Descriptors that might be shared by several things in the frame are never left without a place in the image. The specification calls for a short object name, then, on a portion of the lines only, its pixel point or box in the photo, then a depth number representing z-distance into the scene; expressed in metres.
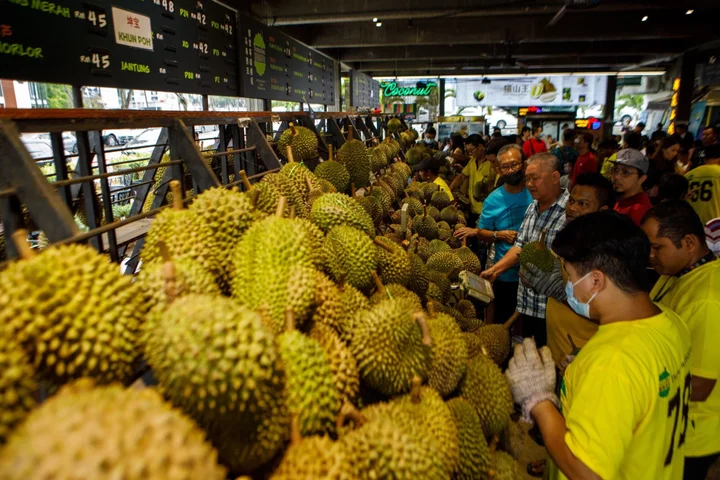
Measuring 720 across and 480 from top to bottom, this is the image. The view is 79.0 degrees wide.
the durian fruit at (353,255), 1.98
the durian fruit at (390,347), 1.52
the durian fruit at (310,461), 1.12
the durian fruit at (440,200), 6.27
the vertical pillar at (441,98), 25.02
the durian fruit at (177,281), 1.25
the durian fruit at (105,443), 0.67
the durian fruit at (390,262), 2.30
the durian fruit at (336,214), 2.26
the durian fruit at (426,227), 5.05
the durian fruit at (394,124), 8.16
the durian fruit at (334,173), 3.34
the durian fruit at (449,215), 5.90
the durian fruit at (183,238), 1.47
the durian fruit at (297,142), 3.25
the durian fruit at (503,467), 1.73
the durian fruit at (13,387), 0.82
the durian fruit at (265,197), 1.99
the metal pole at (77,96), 4.03
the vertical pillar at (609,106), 23.88
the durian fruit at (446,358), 1.76
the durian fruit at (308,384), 1.24
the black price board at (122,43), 3.26
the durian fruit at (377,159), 4.98
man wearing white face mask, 1.65
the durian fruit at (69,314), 0.94
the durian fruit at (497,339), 2.99
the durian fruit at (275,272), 1.43
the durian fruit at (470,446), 1.56
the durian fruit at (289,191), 2.36
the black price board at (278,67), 6.98
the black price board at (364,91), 15.18
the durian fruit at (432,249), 4.55
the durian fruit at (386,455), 1.17
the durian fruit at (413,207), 5.17
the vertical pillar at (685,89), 15.84
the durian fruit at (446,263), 4.02
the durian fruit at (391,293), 2.00
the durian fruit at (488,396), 1.86
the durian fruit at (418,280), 2.92
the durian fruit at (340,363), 1.41
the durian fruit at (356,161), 3.74
